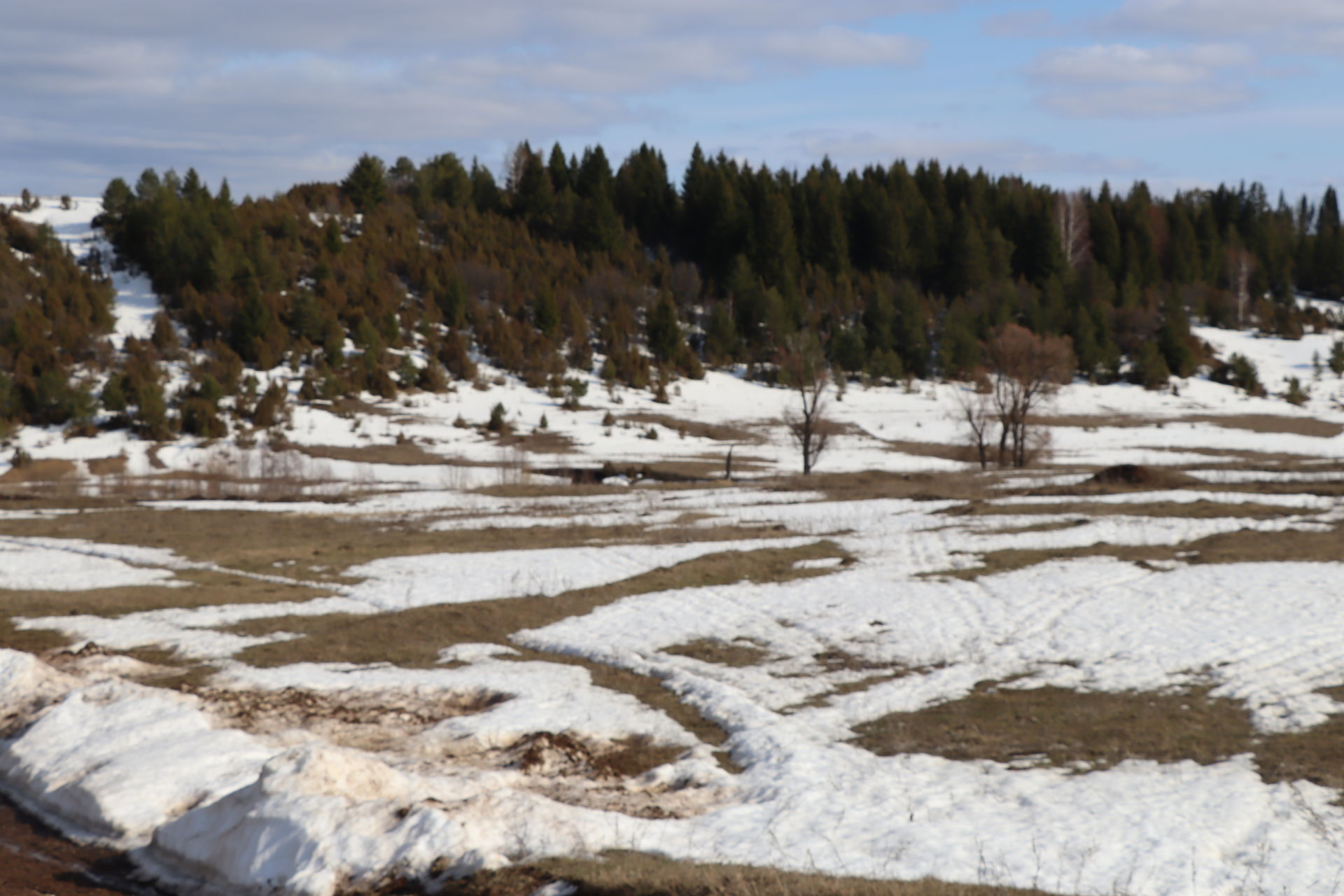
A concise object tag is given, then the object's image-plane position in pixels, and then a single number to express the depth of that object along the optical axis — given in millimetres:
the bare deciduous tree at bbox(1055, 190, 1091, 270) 116375
